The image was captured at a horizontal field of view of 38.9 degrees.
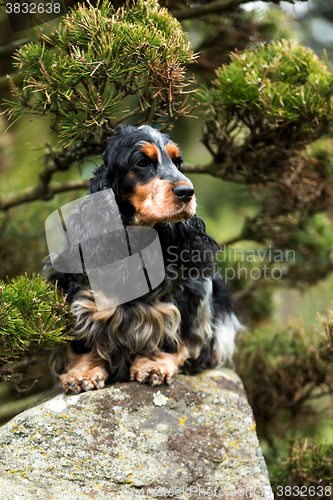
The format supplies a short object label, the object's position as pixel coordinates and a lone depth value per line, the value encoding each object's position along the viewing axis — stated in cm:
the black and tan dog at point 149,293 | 279
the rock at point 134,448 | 244
